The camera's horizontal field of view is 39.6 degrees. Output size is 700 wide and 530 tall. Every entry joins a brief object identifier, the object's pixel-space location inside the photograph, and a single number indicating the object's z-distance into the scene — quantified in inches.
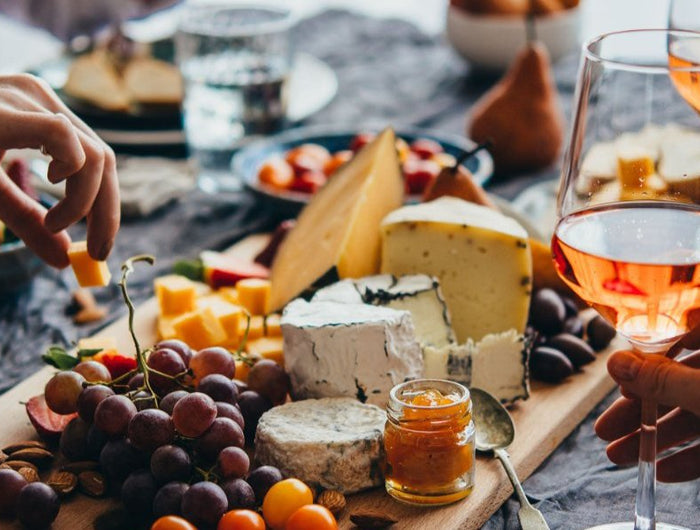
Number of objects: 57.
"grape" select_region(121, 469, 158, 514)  35.3
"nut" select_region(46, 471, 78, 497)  37.3
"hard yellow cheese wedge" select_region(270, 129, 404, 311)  49.5
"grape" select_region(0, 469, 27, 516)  35.9
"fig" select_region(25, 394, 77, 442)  41.4
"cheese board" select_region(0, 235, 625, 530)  36.5
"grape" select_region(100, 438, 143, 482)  36.6
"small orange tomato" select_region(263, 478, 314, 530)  34.7
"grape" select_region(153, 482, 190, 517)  34.7
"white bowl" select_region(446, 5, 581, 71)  84.0
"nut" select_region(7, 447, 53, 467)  39.4
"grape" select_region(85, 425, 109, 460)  38.1
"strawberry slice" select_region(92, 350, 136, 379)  42.9
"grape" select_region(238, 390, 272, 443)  41.1
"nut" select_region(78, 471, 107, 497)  37.3
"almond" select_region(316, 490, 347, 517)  36.1
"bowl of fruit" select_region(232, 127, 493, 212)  64.9
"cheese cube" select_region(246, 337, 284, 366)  46.5
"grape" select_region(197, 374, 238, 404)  39.5
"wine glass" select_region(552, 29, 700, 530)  27.3
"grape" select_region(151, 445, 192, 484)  35.4
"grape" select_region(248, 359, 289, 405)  42.5
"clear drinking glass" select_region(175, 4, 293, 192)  70.3
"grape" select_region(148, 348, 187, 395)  40.3
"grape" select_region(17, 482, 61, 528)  35.1
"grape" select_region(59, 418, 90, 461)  39.1
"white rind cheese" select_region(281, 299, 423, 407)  41.1
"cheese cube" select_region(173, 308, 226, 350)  47.1
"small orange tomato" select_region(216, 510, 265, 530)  33.6
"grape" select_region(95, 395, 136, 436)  36.9
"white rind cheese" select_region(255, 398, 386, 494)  37.1
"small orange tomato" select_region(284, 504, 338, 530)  33.6
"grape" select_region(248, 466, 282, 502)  36.0
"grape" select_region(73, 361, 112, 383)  40.9
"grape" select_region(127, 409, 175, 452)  35.9
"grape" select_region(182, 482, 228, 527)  34.0
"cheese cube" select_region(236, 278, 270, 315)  52.2
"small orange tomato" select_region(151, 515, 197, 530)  32.9
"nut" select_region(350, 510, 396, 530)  35.3
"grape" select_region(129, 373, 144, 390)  40.2
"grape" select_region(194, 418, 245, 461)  36.7
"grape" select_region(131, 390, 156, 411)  38.4
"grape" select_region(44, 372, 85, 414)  39.8
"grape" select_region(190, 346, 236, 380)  41.5
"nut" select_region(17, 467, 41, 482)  37.6
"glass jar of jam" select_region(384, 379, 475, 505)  36.2
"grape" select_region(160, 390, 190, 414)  37.8
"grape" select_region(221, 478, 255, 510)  35.2
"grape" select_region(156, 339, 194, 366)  42.6
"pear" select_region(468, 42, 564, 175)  71.8
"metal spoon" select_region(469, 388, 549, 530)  39.7
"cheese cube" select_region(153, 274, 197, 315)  51.8
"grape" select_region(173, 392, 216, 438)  36.0
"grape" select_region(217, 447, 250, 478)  35.8
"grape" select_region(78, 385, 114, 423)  38.6
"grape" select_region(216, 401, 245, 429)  38.4
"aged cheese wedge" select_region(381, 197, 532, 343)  47.3
